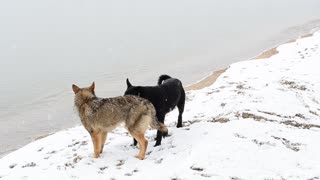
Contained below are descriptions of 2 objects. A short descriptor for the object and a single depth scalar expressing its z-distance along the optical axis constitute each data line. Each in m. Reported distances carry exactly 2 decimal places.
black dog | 10.91
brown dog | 9.91
